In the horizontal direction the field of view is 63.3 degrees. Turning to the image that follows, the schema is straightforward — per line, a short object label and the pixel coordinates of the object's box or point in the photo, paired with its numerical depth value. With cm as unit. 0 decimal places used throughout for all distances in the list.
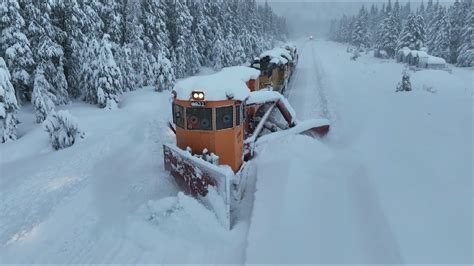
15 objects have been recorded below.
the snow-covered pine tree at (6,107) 1473
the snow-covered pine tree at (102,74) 2069
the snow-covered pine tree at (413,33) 6384
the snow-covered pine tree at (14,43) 1756
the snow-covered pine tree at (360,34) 9931
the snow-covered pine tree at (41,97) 1786
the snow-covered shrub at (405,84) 2383
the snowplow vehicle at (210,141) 880
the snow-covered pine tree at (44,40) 1898
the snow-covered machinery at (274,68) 2158
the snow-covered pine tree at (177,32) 3256
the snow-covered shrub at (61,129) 1377
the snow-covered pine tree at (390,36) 7200
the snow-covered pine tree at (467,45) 5334
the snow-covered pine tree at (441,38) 6115
